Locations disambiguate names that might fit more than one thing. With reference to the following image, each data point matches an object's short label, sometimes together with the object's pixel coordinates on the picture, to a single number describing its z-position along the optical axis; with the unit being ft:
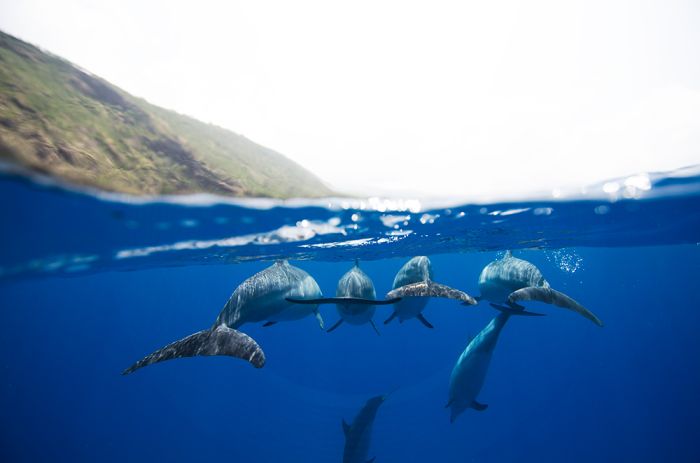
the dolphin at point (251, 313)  16.97
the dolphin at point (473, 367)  31.30
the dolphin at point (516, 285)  19.13
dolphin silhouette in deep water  35.68
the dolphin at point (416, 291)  20.52
